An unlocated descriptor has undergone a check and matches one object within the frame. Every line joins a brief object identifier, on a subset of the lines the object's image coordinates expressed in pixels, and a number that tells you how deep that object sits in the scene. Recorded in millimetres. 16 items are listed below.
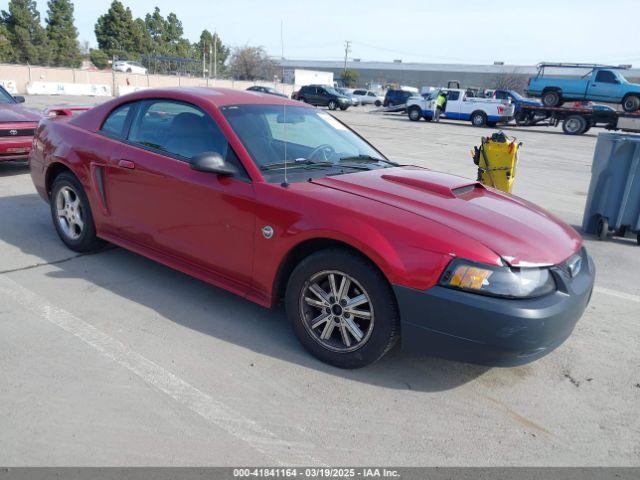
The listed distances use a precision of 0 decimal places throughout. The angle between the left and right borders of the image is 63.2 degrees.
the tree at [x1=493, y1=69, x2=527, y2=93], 67250
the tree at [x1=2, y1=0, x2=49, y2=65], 48250
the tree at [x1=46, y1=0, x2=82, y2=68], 52375
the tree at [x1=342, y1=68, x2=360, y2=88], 75938
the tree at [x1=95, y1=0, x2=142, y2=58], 61250
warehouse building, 71169
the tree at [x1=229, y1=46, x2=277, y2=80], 78312
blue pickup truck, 25125
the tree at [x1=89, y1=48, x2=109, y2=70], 59844
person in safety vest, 29188
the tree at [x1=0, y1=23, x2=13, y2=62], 45906
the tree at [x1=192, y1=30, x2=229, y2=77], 87625
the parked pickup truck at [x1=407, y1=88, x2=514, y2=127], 27328
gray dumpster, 6215
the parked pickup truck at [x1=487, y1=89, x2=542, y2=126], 26997
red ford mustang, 2748
